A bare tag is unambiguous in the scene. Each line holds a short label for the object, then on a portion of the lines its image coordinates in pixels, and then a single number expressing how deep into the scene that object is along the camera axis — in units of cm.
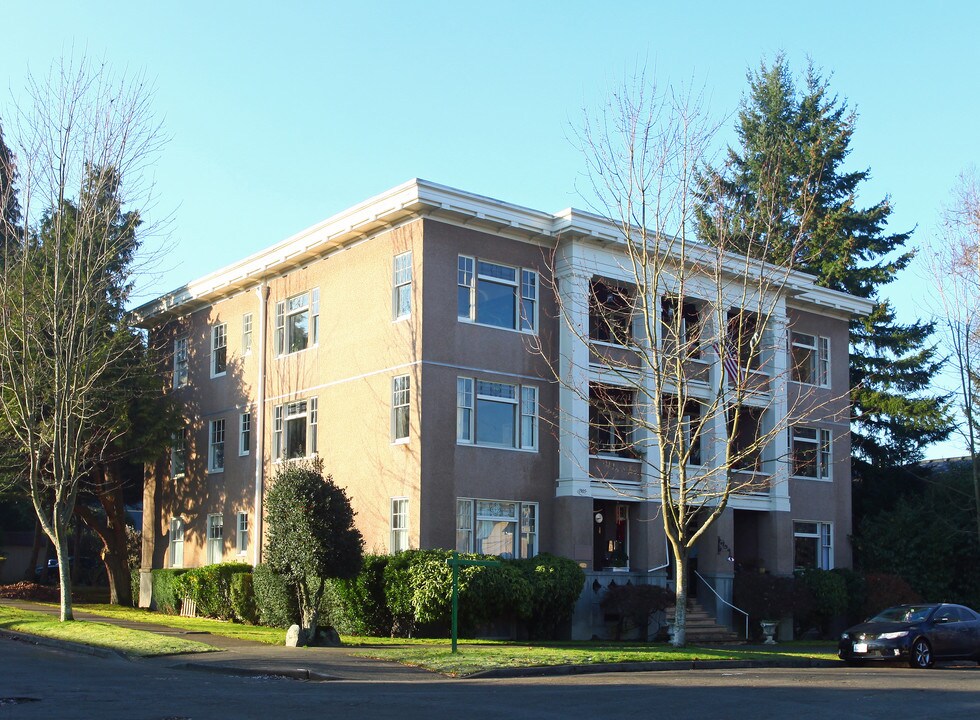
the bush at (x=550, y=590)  2475
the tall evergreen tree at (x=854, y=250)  4162
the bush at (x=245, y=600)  2878
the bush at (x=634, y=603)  2634
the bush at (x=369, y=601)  2517
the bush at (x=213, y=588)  3023
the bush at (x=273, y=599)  2333
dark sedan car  2227
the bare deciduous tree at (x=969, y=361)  3309
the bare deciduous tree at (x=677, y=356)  2365
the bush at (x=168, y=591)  3275
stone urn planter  2877
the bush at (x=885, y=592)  3238
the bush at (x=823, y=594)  3134
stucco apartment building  2631
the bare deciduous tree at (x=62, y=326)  2655
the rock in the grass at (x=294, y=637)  2139
